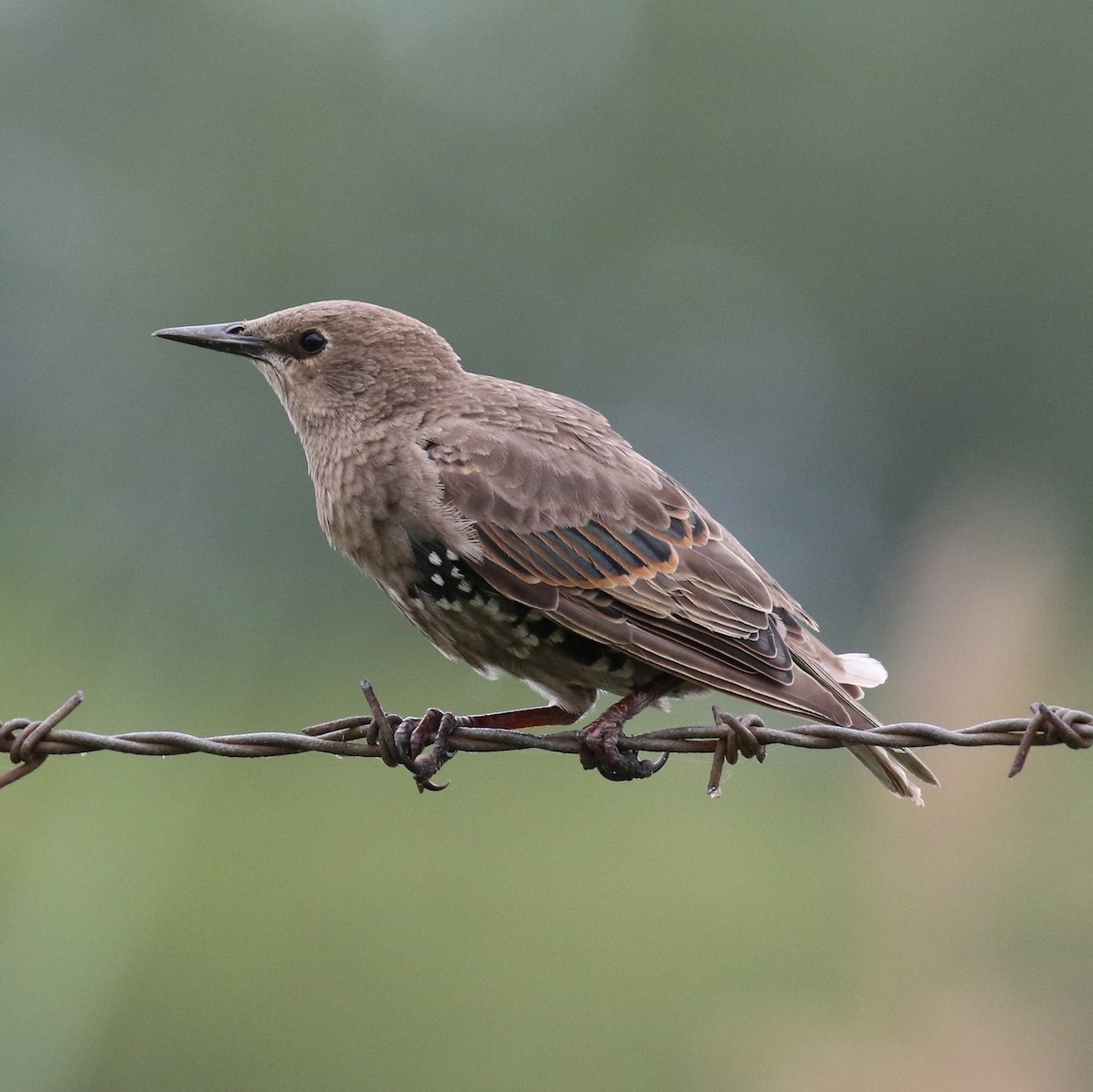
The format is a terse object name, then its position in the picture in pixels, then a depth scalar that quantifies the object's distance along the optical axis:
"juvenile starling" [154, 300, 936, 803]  8.77
